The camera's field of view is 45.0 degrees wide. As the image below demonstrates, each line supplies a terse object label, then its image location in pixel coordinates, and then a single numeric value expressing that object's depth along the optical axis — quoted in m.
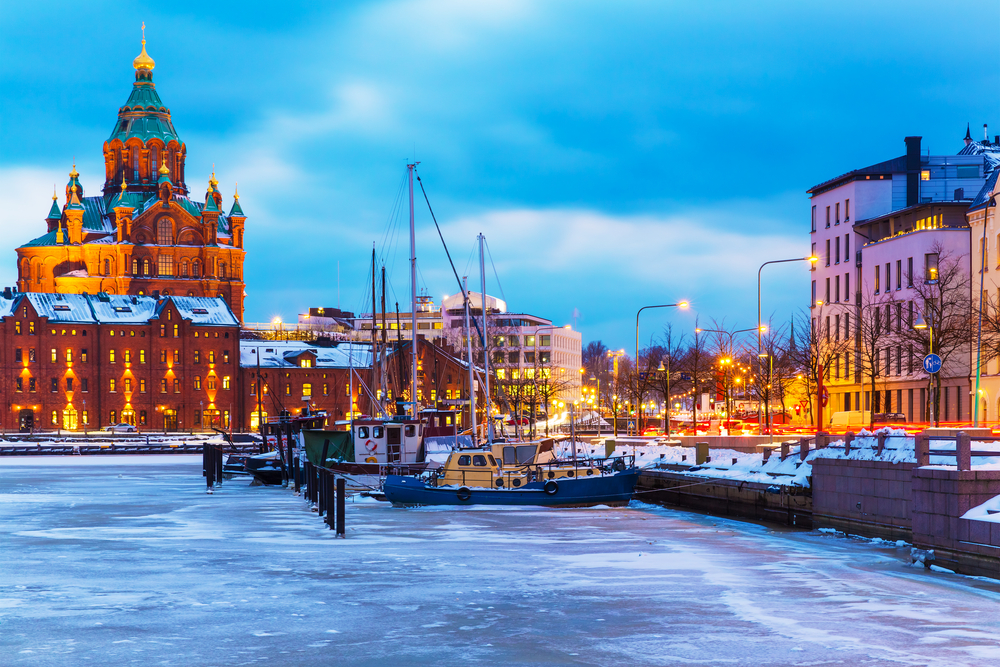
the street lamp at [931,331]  61.89
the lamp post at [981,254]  53.97
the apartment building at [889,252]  85.81
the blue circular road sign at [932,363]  39.25
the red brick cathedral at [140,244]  184.38
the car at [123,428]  148.12
